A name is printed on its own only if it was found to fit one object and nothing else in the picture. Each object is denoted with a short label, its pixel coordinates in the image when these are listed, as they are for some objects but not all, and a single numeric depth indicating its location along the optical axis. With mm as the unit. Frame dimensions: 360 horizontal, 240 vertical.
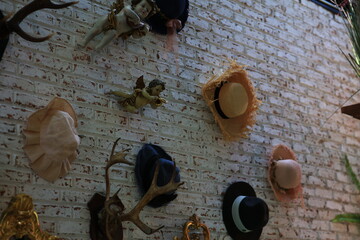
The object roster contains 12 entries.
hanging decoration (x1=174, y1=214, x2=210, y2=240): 2650
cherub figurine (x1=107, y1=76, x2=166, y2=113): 2535
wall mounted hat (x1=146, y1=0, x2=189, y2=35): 2766
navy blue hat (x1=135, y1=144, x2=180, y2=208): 2482
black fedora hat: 2850
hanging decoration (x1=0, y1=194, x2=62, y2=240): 2010
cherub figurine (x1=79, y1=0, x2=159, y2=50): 2467
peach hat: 3225
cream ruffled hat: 2176
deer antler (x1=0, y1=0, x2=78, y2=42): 2004
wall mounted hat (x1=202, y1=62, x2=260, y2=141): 2982
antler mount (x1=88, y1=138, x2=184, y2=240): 2291
